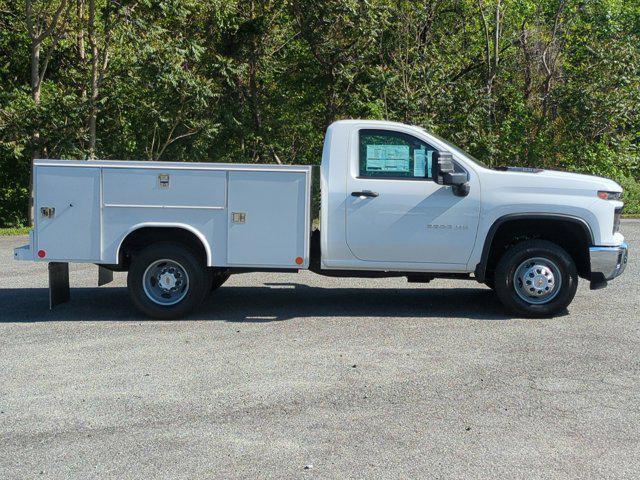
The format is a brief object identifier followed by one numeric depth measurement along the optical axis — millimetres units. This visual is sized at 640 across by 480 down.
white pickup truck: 8844
